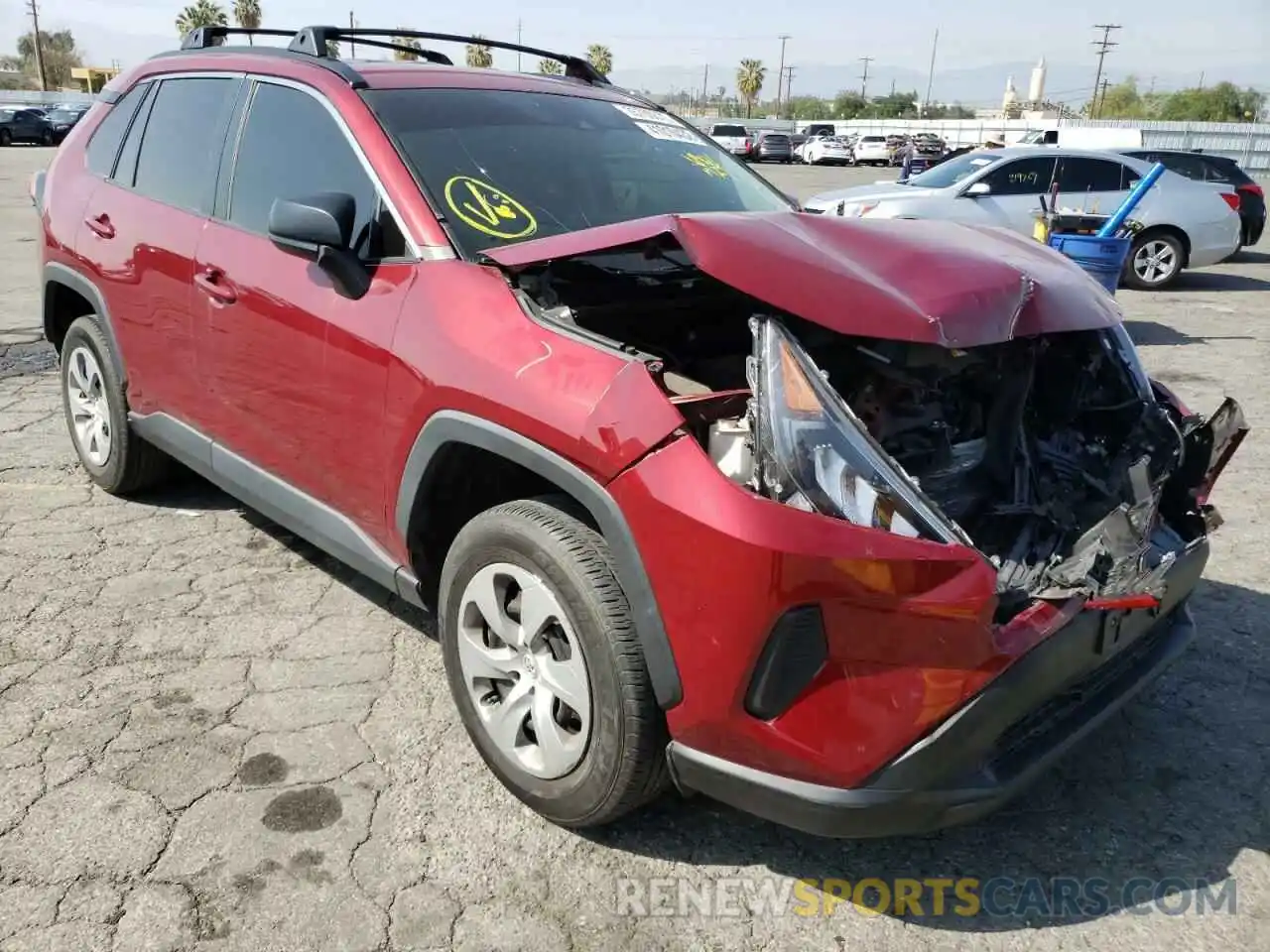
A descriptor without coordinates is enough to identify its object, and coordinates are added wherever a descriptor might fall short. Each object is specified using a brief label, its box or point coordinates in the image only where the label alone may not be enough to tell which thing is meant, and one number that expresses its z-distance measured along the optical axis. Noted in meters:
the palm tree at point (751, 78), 103.75
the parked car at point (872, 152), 42.03
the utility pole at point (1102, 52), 86.00
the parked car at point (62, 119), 34.66
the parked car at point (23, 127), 33.25
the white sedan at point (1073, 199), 11.11
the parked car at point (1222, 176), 13.34
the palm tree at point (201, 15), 76.56
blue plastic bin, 7.86
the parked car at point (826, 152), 42.66
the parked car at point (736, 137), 40.38
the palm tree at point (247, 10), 69.06
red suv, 2.03
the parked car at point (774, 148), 41.28
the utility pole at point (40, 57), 67.00
